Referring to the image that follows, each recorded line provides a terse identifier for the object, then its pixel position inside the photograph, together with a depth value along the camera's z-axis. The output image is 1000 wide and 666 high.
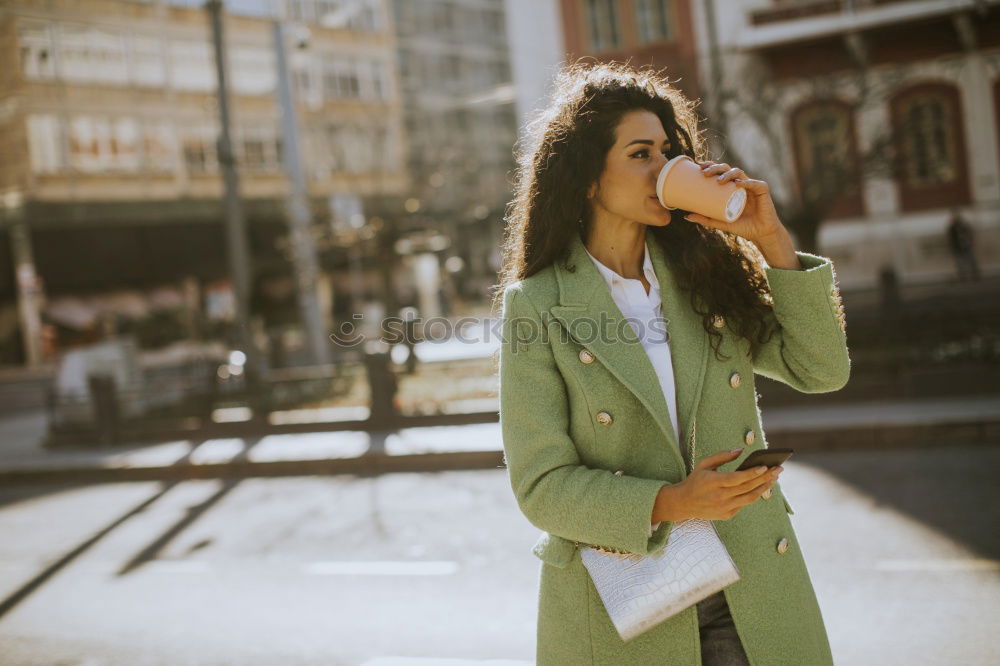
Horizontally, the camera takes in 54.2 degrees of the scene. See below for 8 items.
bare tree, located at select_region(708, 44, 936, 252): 13.09
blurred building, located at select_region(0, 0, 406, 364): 33.56
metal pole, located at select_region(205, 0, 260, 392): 16.27
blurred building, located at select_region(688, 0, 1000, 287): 21.39
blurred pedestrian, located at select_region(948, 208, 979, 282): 21.48
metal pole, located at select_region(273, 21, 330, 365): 21.98
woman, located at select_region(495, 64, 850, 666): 1.98
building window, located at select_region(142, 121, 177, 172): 36.91
